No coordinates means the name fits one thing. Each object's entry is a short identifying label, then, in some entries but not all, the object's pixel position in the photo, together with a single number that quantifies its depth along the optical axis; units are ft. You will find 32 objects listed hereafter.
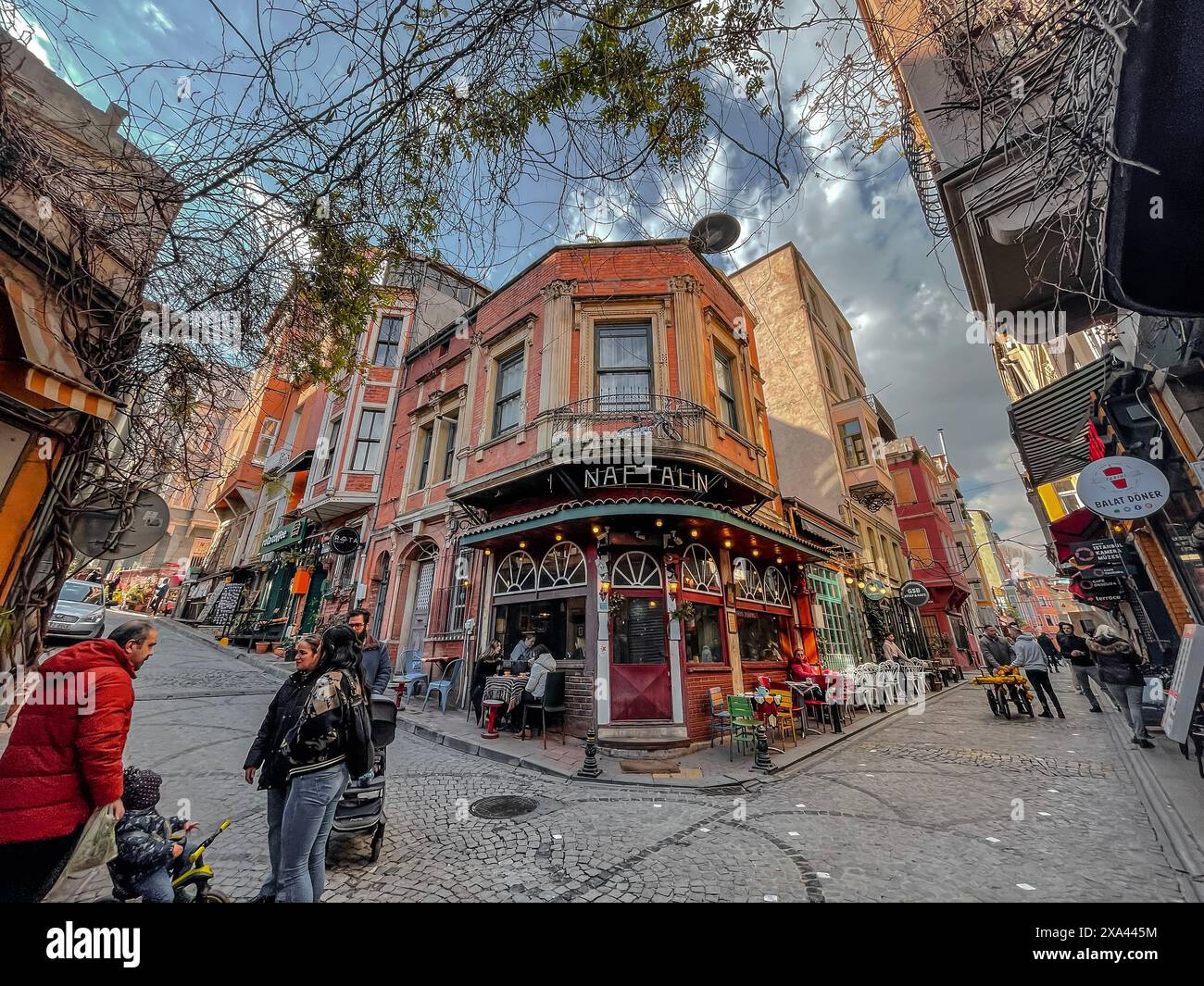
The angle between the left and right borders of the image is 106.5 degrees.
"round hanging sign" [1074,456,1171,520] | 21.09
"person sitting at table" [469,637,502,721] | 30.27
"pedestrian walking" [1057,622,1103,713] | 37.11
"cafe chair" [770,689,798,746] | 27.66
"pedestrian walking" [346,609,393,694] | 18.42
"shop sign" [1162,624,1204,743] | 17.49
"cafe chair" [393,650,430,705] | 37.22
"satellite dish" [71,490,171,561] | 14.40
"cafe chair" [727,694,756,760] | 25.18
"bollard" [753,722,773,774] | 22.38
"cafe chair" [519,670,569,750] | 27.02
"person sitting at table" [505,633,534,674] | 29.81
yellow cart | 35.46
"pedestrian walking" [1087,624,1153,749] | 24.13
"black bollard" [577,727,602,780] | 20.98
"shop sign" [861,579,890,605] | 55.16
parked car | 37.01
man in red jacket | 7.59
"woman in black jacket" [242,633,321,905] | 9.35
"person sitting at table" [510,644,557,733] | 27.25
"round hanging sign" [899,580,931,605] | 56.29
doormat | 22.22
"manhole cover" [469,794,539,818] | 16.09
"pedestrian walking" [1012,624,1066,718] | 34.27
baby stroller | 12.09
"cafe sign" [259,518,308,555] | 57.52
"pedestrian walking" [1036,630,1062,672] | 69.38
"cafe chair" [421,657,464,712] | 33.86
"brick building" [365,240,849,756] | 27.94
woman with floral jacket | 8.91
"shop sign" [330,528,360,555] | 48.55
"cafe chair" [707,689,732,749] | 27.94
